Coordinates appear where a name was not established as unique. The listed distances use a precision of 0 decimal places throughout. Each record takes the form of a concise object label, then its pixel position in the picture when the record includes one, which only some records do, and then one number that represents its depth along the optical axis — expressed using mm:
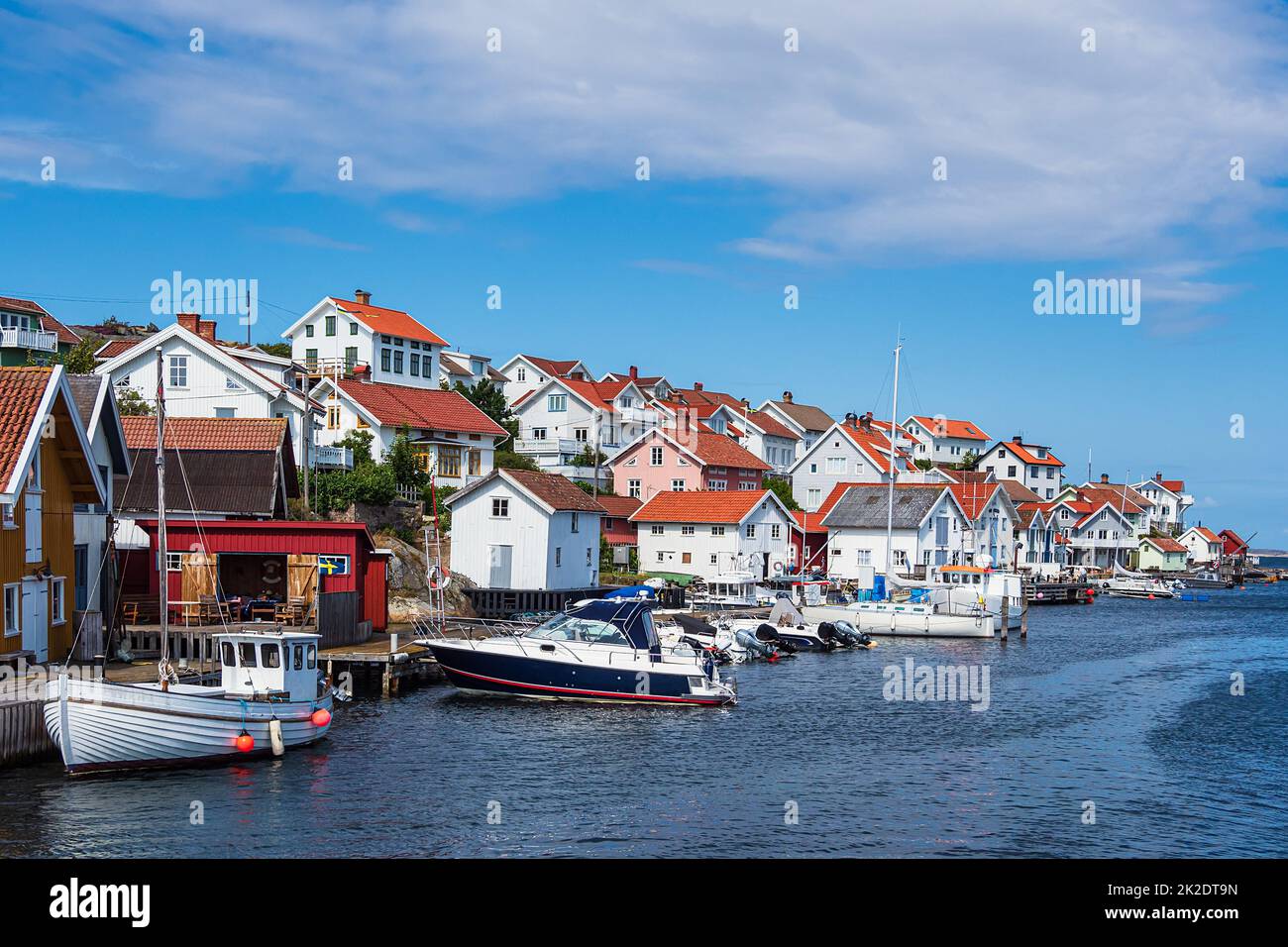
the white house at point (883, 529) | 92062
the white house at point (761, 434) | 123062
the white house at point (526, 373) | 130875
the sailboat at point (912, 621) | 67938
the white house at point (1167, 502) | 184125
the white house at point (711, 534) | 80688
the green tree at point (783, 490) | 103188
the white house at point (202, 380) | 68250
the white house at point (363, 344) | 85812
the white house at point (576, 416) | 107062
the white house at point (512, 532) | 59156
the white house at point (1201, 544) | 180625
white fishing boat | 25359
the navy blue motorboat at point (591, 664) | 39156
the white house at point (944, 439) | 157000
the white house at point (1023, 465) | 156375
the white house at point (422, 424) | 72188
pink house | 93750
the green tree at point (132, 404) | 65250
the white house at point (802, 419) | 137625
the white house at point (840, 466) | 111438
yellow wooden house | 27672
